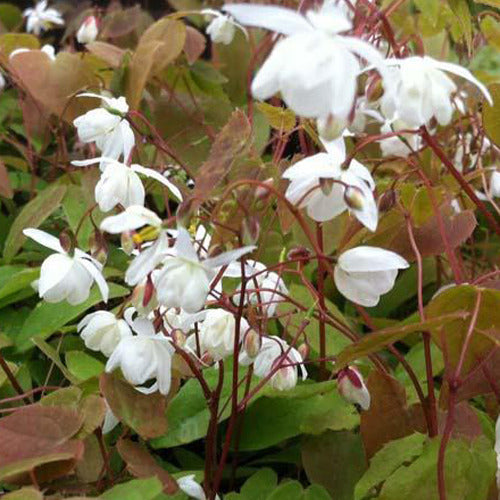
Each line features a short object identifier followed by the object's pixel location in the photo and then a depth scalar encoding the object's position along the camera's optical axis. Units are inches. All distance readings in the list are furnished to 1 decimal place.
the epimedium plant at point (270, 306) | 5.5
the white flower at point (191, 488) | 6.4
